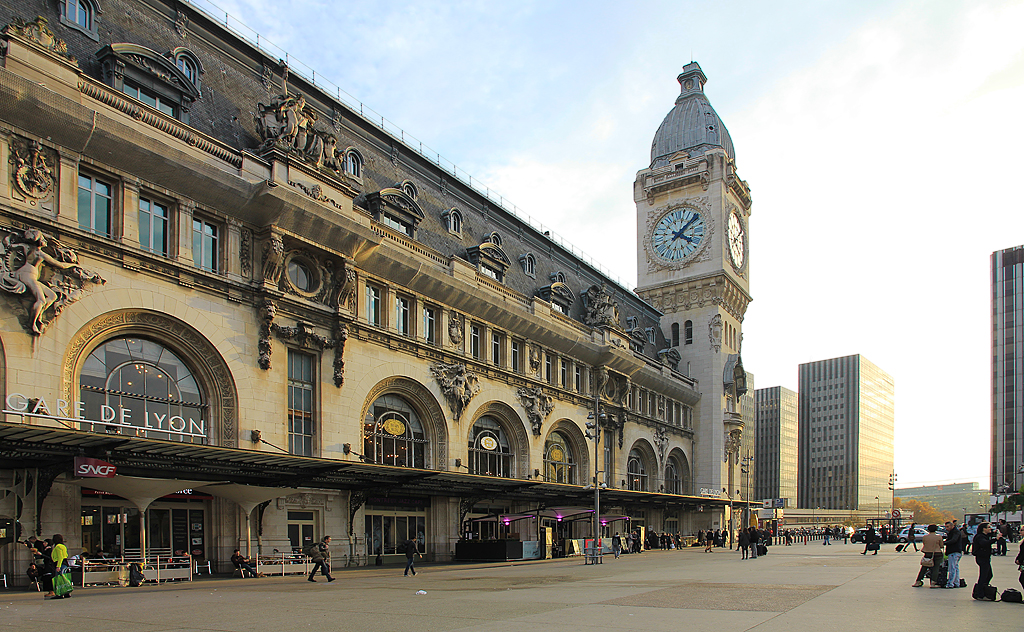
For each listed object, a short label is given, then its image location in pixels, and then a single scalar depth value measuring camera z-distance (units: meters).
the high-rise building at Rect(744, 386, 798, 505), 195.75
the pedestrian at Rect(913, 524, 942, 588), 22.47
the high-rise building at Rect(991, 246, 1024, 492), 139.62
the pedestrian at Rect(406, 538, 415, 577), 30.52
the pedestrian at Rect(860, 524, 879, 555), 46.81
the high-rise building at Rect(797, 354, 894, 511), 196.75
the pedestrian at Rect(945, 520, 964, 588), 21.34
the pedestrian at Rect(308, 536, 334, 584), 27.19
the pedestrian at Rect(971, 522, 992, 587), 18.56
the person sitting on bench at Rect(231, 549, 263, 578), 28.88
